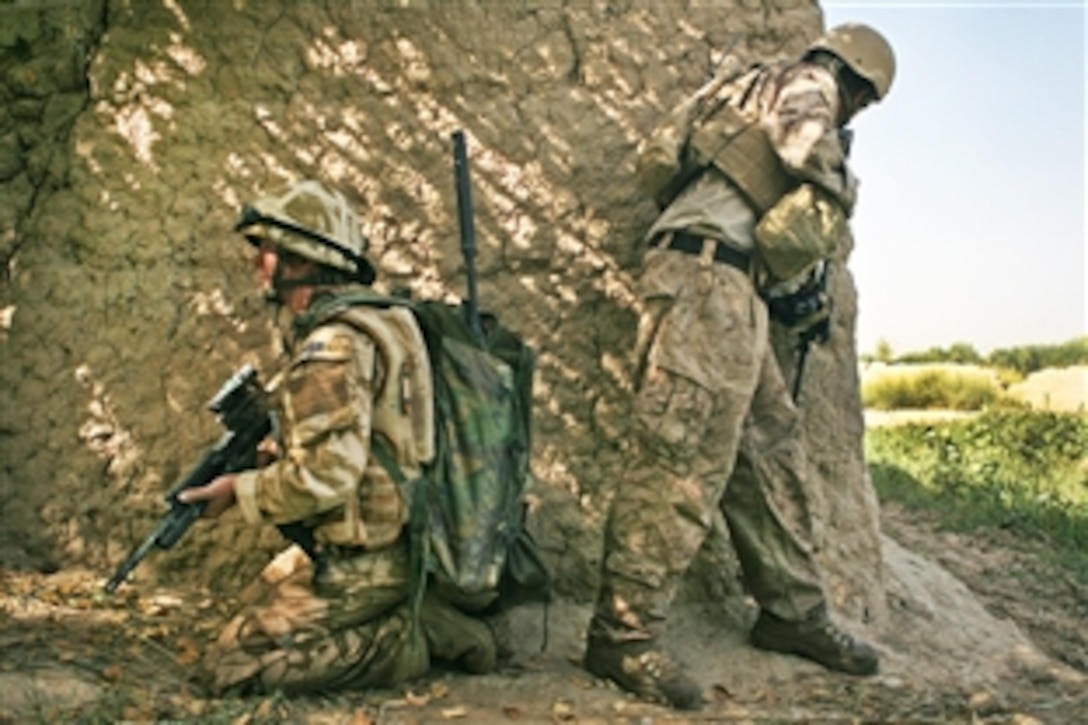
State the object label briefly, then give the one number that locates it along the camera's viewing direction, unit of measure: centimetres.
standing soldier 376
